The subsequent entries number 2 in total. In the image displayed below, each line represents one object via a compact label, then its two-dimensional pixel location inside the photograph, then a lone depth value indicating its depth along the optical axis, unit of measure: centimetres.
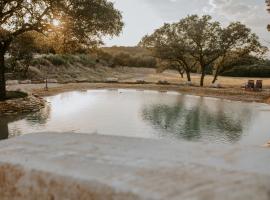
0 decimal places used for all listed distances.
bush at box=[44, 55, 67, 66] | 6202
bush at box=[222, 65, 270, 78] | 7668
